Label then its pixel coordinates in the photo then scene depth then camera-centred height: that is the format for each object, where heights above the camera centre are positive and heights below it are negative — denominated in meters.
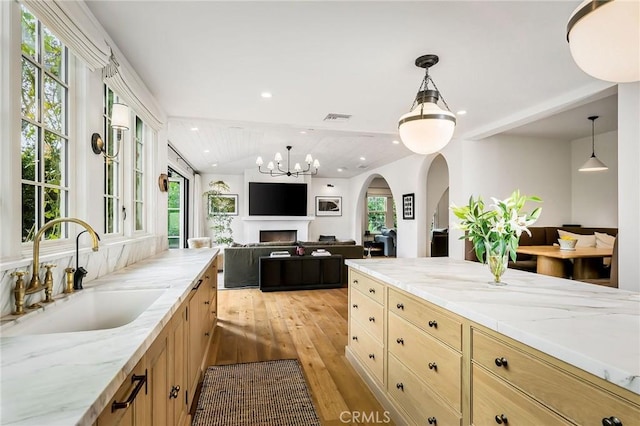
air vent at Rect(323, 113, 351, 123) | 4.28 +1.27
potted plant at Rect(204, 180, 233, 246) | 9.44 -0.01
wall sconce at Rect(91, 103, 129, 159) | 2.19 +0.62
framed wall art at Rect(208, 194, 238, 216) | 9.55 +0.20
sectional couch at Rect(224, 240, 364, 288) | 5.62 -0.90
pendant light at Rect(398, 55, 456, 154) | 2.23 +0.61
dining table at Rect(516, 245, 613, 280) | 4.03 -0.66
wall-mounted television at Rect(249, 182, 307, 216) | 9.26 +0.35
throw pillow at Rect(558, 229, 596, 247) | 4.89 -0.42
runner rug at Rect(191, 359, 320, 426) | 2.03 -1.31
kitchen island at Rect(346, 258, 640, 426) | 0.89 -0.48
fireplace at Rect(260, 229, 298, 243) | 9.46 -0.71
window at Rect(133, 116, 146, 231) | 3.18 +0.36
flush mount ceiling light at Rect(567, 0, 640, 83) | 1.10 +0.63
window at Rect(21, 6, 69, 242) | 1.58 +0.43
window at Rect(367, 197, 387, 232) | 11.78 -0.06
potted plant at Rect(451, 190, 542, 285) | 1.70 -0.08
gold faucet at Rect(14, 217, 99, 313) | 1.26 -0.30
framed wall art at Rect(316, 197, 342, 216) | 10.68 +0.17
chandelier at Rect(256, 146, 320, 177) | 5.80 +1.11
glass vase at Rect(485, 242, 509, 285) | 1.73 -0.25
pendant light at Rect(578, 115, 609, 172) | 4.39 +0.64
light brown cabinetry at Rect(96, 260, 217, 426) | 0.93 -0.69
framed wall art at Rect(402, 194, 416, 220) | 6.99 +0.12
